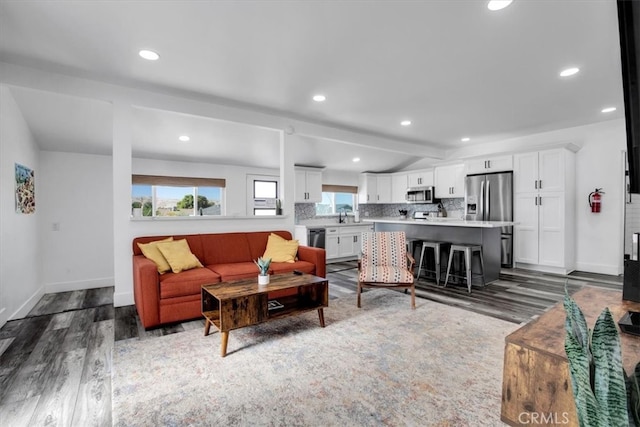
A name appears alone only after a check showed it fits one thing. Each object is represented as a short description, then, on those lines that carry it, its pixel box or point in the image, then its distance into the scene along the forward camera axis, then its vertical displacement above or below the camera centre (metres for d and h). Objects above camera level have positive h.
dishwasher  6.29 -0.55
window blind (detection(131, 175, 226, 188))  5.53 +0.59
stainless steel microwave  7.09 +0.36
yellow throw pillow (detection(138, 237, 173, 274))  3.14 -0.47
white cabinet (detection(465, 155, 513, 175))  5.71 +0.89
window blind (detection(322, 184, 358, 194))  7.44 +0.55
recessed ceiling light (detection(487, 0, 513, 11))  2.08 +1.44
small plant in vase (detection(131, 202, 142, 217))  3.54 -0.01
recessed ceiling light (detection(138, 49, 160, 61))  2.71 +1.43
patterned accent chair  3.93 -0.55
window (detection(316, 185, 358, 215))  7.52 +0.27
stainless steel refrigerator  5.67 +0.17
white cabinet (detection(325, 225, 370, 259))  6.61 -0.70
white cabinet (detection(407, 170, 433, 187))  7.23 +0.77
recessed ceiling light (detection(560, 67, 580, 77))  3.12 +1.45
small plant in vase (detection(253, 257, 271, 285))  2.75 -0.56
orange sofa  2.83 -0.66
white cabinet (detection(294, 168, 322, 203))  6.73 +0.56
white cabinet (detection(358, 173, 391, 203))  7.91 +0.59
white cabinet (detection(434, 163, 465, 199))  6.66 +0.65
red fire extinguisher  5.03 +0.15
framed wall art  3.25 +0.25
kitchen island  4.47 -0.40
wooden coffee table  2.38 -0.81
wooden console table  0.99 -0.58
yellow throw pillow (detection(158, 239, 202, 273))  3.21 -0.49
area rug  1.69 -1.13
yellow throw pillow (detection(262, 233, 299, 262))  3.91 -0.52
